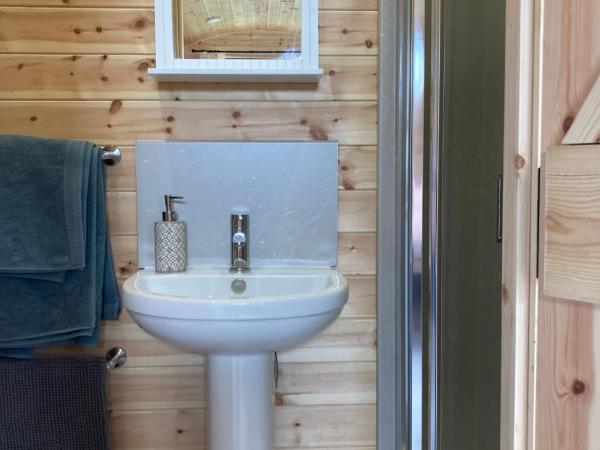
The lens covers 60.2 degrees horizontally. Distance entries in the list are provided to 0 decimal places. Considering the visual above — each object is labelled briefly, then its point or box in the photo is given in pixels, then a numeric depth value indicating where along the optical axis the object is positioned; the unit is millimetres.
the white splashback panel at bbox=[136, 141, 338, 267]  1426
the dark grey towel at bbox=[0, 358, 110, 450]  1350
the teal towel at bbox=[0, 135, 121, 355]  1308
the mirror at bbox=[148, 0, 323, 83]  1325
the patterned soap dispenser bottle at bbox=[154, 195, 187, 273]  1376
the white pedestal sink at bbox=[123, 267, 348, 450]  1025
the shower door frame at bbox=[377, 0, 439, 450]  1155
